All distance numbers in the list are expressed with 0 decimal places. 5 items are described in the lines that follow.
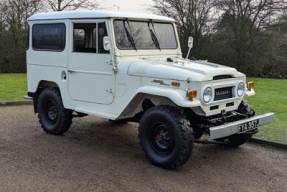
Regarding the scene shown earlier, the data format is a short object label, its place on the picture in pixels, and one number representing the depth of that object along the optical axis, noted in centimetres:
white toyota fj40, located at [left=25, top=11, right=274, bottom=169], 479
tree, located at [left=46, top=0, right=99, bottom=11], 1952
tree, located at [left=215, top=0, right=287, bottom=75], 1565
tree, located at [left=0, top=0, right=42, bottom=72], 1867
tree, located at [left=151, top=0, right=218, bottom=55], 1606
